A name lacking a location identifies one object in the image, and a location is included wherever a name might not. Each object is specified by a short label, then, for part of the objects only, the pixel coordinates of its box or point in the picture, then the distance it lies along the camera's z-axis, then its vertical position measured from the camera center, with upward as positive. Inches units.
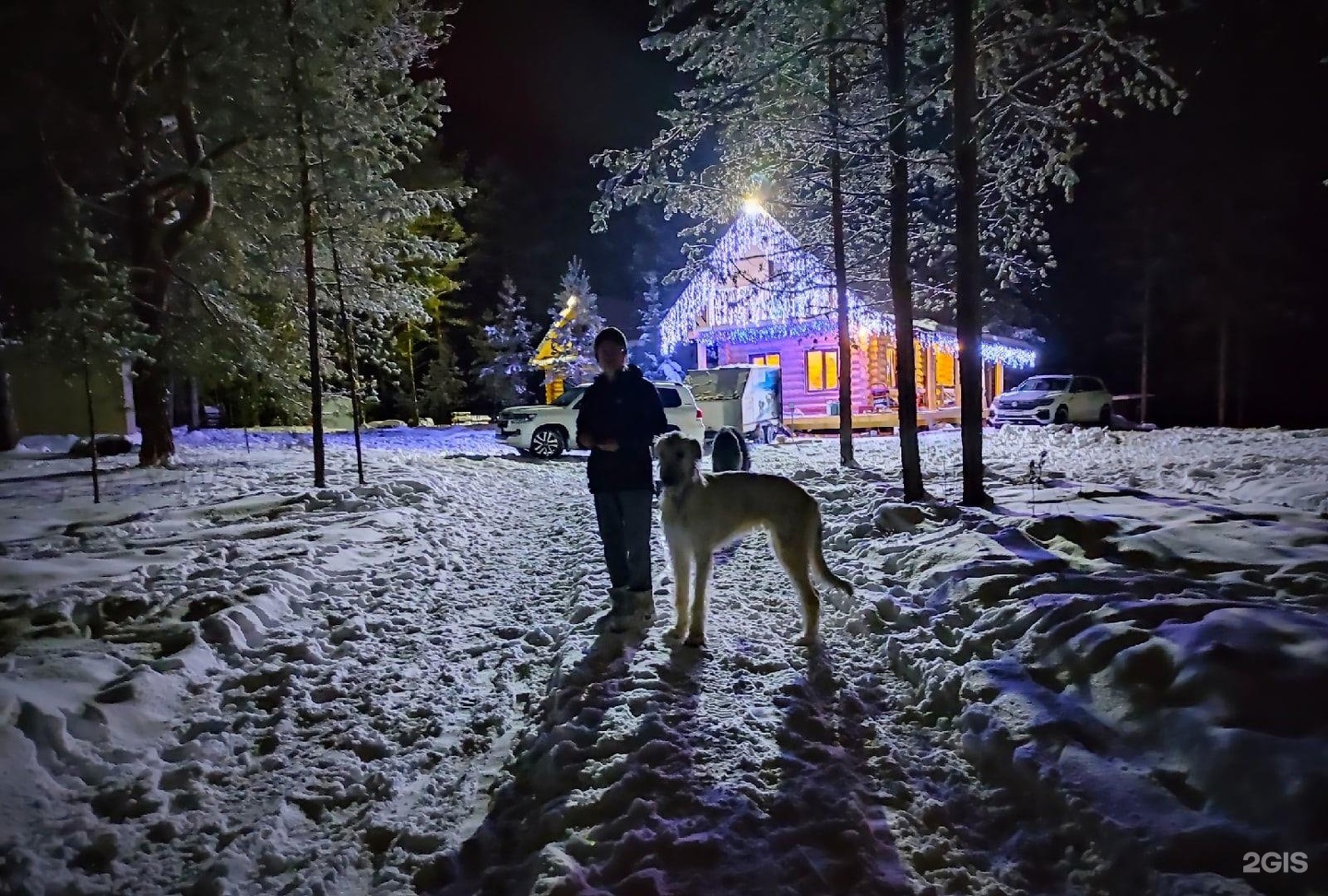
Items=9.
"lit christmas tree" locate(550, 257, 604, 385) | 1246.3 +155.2
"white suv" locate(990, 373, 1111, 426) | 970.1 +3.2
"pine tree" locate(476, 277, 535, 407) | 1333.7 +127.9
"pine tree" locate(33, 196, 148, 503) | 406.4 +66.6
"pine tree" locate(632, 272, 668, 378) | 1320.1 +157.0
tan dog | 193.9 -28.8
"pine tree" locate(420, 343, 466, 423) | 1380.4 +68.1
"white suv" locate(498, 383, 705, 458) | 716.7 -4.7
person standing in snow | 210.4 -9.6
